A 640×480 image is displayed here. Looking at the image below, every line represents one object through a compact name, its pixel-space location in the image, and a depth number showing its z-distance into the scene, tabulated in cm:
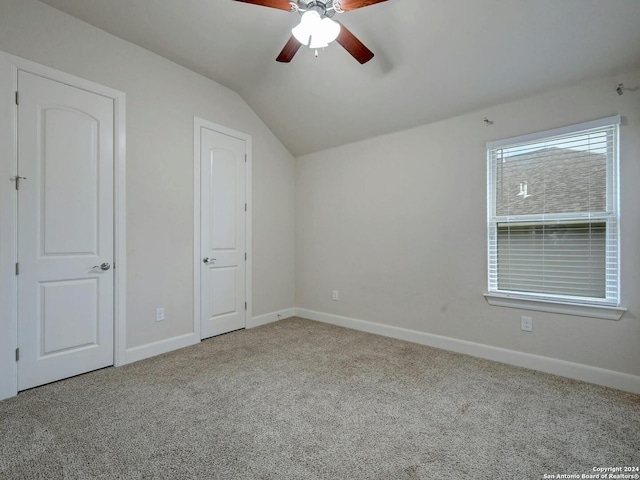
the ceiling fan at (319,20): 194
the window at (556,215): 246
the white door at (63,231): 236
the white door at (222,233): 353
